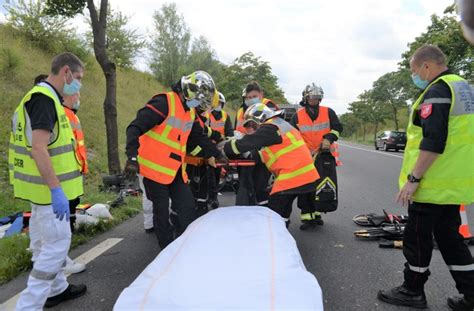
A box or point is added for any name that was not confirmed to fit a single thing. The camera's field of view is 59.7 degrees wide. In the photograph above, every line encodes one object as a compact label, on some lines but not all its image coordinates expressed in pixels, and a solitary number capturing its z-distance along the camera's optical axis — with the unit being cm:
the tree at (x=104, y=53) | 829
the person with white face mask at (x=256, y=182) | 516
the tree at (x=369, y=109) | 4803
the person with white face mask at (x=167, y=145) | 405
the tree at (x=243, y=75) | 3756
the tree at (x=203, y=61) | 4141
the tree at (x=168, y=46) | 3981
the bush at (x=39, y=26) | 1978
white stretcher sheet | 194
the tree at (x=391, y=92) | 3918
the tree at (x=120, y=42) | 2514
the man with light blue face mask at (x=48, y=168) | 290
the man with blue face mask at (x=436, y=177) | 313
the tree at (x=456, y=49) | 1997
